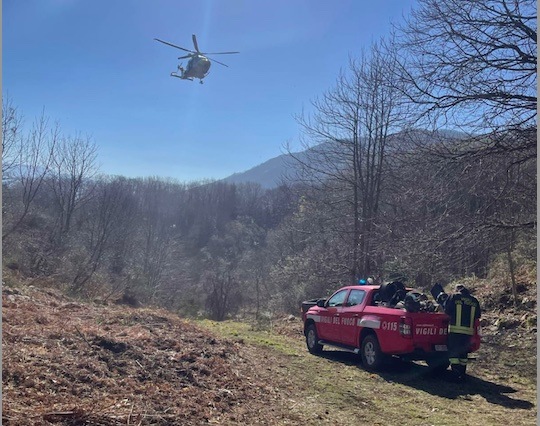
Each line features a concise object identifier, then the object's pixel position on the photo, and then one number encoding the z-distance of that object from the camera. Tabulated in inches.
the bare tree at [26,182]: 991.3
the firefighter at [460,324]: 359.6
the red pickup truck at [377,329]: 353.1
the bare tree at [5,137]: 818.2
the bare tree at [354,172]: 857.3
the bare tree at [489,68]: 427.2
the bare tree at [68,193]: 1352.1
